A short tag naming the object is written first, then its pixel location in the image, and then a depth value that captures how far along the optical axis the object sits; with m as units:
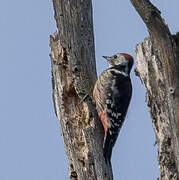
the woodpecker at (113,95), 13.61
